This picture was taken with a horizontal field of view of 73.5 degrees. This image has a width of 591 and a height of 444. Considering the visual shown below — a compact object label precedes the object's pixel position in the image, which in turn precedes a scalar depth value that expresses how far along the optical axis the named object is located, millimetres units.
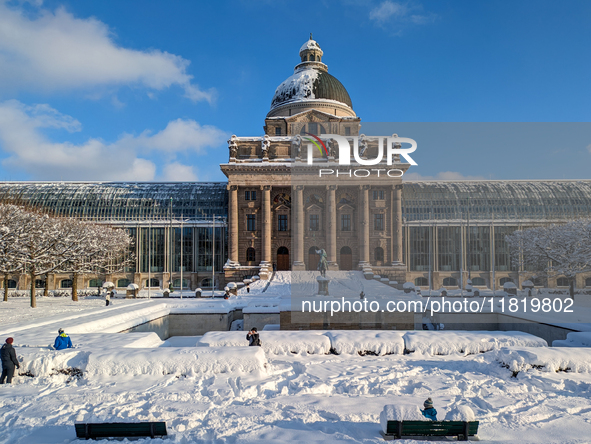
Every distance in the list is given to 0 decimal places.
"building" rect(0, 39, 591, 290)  57969
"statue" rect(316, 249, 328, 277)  37125
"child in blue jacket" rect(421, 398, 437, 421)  9562
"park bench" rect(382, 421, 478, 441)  9188
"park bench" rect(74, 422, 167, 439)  9266
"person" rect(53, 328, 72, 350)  16312
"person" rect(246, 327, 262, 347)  17406
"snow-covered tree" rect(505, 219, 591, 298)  37469
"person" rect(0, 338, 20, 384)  13883
